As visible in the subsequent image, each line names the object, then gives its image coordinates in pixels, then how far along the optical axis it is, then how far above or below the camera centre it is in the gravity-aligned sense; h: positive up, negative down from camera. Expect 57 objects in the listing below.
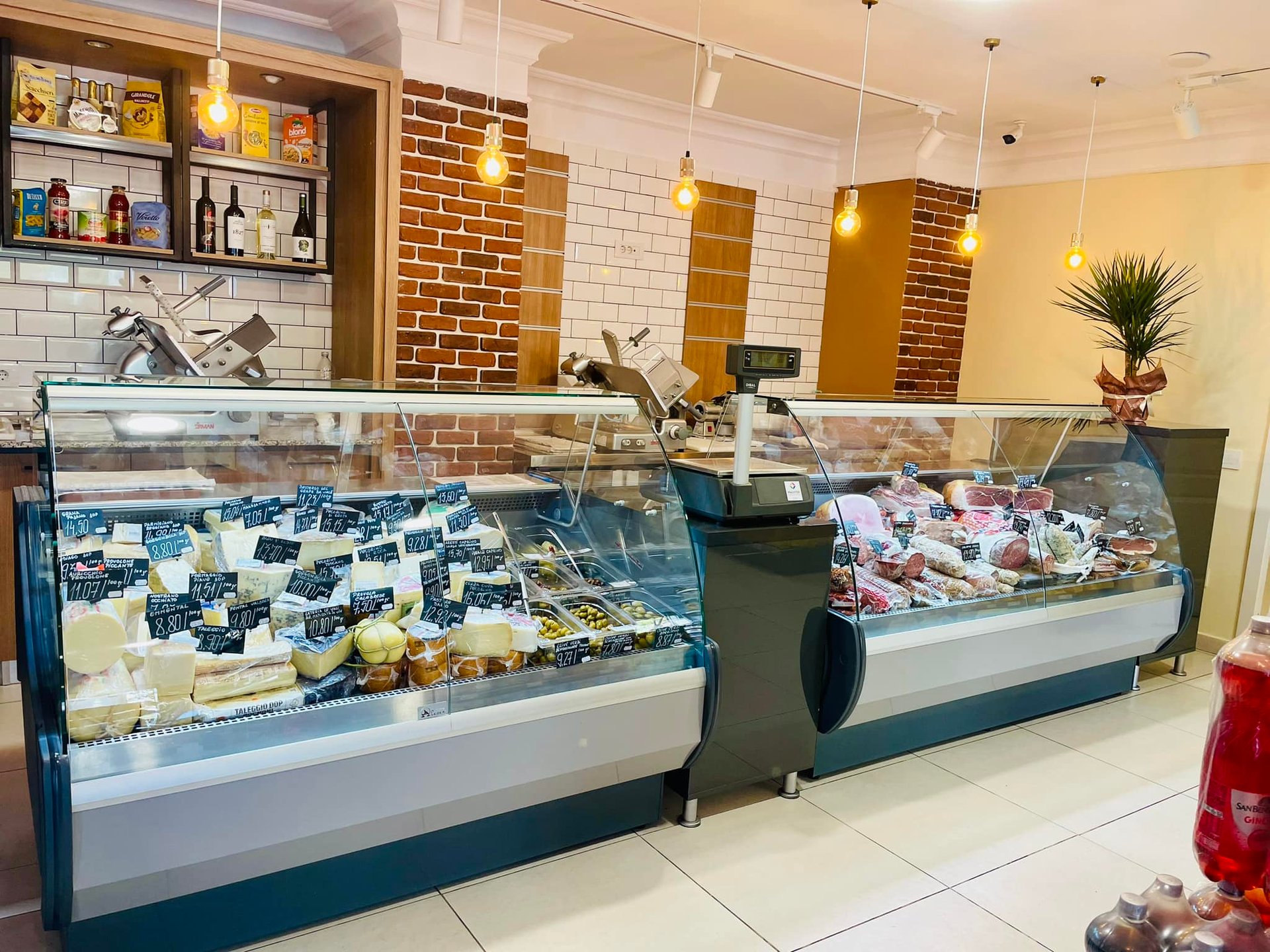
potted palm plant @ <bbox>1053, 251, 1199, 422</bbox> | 4.41 +0.31
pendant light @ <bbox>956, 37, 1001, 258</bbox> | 4.52 +0.61
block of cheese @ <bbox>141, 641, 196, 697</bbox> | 1.92 -0.71
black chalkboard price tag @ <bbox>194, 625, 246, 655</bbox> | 1.99 -0.68
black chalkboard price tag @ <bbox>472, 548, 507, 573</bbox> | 2.42 -0.58
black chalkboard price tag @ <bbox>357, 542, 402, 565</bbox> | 2.35 -0.56
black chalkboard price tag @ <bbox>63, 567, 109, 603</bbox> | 1.83 -0.54
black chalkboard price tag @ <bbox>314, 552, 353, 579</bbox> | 2.28 -0.58
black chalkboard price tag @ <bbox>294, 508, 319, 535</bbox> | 2.33 -0.48
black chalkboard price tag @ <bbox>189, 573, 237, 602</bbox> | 2.08 -0.59
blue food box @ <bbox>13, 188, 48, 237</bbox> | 3.94 +0.40
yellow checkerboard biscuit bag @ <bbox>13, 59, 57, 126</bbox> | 3.83 +0.87
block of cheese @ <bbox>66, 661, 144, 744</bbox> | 1.81 -0.76
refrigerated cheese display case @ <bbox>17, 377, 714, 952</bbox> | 1.86 -0.73
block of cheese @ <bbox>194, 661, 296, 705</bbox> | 1.98 -0.77
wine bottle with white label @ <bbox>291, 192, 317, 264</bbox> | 4.59 +0.41
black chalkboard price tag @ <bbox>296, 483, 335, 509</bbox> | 2.36 -0.43
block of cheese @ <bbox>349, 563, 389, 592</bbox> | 2.30 -0.60
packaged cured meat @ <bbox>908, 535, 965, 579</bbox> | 3.35 -0.69
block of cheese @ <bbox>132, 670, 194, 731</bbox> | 1.88 -0.79
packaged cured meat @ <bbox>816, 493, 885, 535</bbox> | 3.27 -0.54
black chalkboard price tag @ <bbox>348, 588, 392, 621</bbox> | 2.22 -0.64
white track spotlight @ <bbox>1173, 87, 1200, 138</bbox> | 4.43 +1.23
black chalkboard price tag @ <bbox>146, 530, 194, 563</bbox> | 2.13 -0.52
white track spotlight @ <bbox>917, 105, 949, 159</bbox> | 4.96 +1.16
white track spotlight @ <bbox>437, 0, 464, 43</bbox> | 3.47 +1.15
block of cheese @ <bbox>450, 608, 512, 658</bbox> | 2.28 -0.73
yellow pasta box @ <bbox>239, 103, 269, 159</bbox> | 4.34 +0.89
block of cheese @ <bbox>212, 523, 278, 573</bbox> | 2.21 -0.53
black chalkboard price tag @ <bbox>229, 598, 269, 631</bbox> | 2.11 -0.66
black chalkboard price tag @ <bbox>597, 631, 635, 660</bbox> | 2.46 -0.78
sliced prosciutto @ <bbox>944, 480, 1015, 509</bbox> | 3.70 -0.51
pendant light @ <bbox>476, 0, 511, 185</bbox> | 3.42 +0.65
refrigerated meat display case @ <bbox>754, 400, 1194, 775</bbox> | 3.12 -0.71
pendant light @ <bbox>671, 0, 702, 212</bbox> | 3.98 +0.67
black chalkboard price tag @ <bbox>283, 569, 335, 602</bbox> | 2.22 -0.61
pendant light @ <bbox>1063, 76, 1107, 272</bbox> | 4.65 +0.57
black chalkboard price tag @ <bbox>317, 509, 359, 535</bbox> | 2.35 -0.48
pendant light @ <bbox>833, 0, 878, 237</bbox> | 4.12 +0.62
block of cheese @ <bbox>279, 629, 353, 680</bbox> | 2.12 -0.74
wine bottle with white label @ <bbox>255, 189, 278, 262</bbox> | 4.48 +0.42
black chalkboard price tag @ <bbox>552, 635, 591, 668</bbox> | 2.36 -0.78
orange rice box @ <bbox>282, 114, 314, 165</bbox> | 4.48 +0.87
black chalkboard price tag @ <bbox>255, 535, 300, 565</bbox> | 2.22 -0.53
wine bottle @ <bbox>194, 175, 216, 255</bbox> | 4.32 +0.44
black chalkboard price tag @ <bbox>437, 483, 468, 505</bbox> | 2.42 -0.41
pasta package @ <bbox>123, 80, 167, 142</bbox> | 4.06 +0.88
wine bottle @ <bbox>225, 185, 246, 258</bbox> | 4.36 +0.43
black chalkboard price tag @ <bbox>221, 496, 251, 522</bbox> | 2.29 -0.46
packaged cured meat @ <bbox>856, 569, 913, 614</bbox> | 3.05 -0.76
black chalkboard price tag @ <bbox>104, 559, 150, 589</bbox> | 1.95 -0.55
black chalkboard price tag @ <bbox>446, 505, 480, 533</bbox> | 2.43 -0.48
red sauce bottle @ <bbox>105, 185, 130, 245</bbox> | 4.14 +0.42
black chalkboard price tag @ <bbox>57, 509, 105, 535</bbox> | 2.01 -0.46
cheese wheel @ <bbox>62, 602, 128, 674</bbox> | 1.84 -0.64
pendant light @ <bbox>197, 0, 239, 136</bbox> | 2.66 +0.62
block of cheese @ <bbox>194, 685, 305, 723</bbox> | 1.96 -0.81
